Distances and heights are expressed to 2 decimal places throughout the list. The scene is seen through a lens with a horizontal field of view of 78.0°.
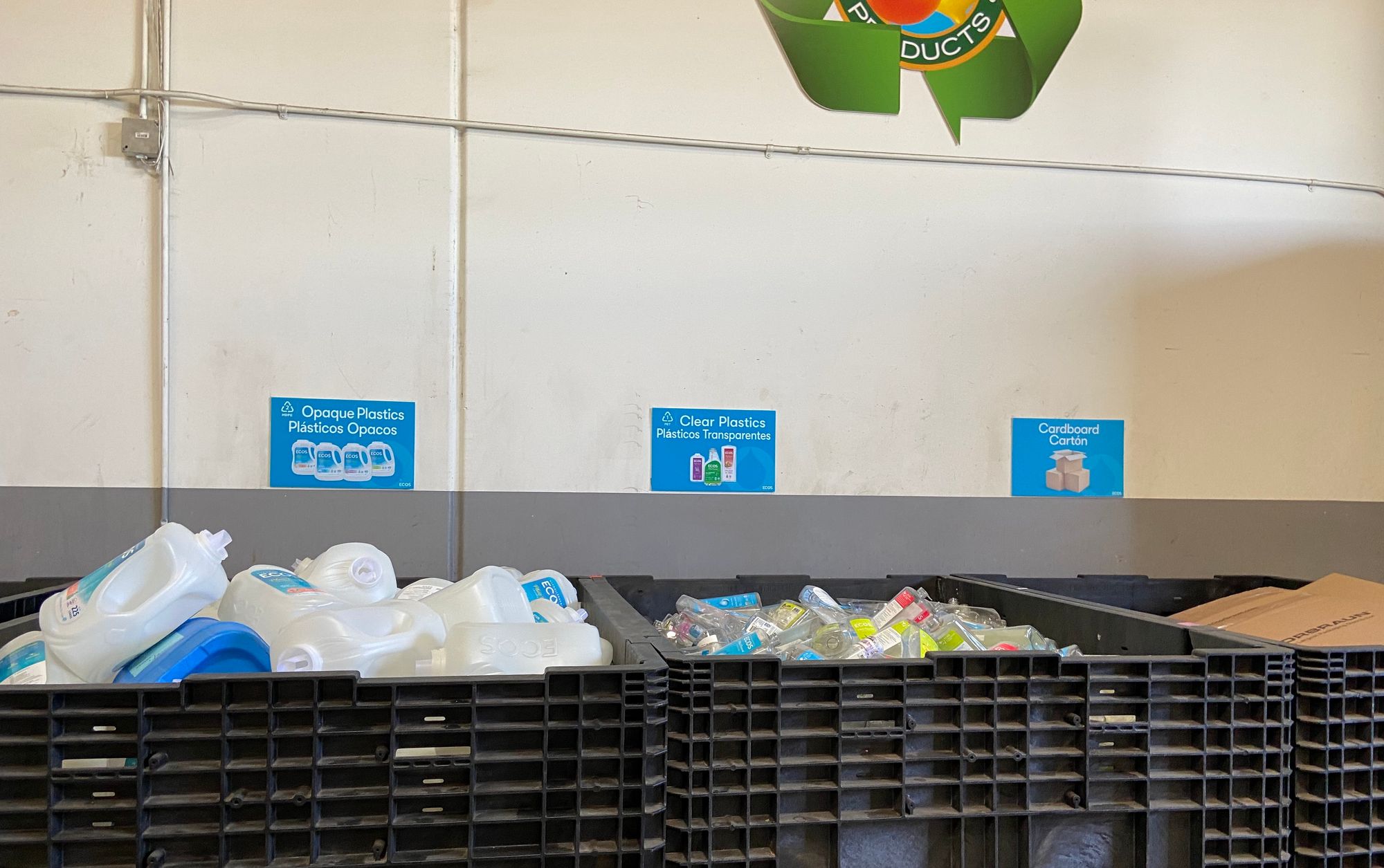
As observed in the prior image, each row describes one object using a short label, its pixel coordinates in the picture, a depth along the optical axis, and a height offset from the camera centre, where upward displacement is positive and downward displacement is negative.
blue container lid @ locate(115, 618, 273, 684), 1.06 -0.28
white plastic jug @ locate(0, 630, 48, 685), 1.14 -0.32
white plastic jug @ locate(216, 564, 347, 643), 1.23 -0.25
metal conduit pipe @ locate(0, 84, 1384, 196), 2.45 +0.92
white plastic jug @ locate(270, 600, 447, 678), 1.09 -0.28
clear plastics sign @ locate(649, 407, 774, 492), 2.69 -0.06
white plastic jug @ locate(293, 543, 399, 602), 1.45 -0.25
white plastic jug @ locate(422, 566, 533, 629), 1.37 -0.28
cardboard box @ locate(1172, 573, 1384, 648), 1.57 -0.37
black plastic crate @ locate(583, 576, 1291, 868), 1.12 -0.45
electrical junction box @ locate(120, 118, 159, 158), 2.41 +0.83
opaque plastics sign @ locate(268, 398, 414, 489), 2.51 -0.04
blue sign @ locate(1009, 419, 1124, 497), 2.87 -0.09
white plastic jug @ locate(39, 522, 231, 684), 1.10 -0.23
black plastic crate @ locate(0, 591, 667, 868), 0.97 -0.40
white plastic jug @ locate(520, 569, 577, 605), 1.69 -0.31
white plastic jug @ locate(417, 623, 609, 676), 1.11 -0.29
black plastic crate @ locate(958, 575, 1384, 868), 1.25 -0.49
